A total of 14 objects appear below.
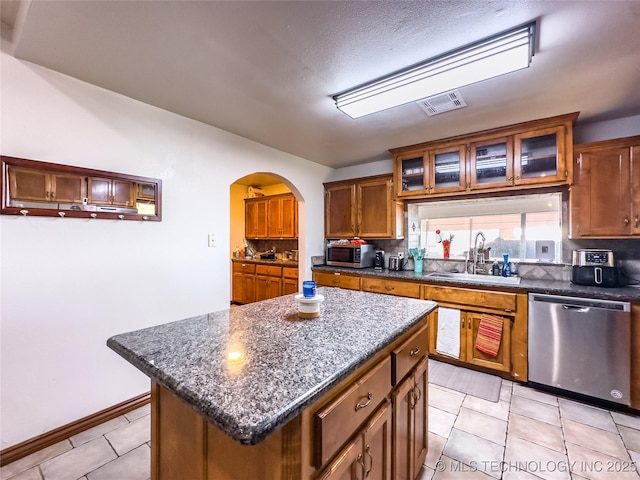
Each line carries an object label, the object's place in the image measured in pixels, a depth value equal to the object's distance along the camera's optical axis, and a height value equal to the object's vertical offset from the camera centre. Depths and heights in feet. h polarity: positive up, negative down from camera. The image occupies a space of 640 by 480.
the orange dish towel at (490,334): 8.29 -2.87
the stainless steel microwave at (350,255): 11.76 -0.80
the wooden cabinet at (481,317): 8.05 -2.50
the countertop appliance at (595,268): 7.51 -0.89
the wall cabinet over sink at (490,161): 8.02 +2.39
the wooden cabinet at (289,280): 13.99 -2.16
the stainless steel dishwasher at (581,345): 6.75 -2.76
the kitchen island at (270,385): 2.33 -1.30
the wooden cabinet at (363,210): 11.41 +1.11
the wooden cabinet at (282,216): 15.66 +1.13
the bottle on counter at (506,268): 9.52 -1.08
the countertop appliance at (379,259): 12.25 -0.98
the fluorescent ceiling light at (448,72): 4.81 +3.19
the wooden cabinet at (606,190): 7.29 +1.19
